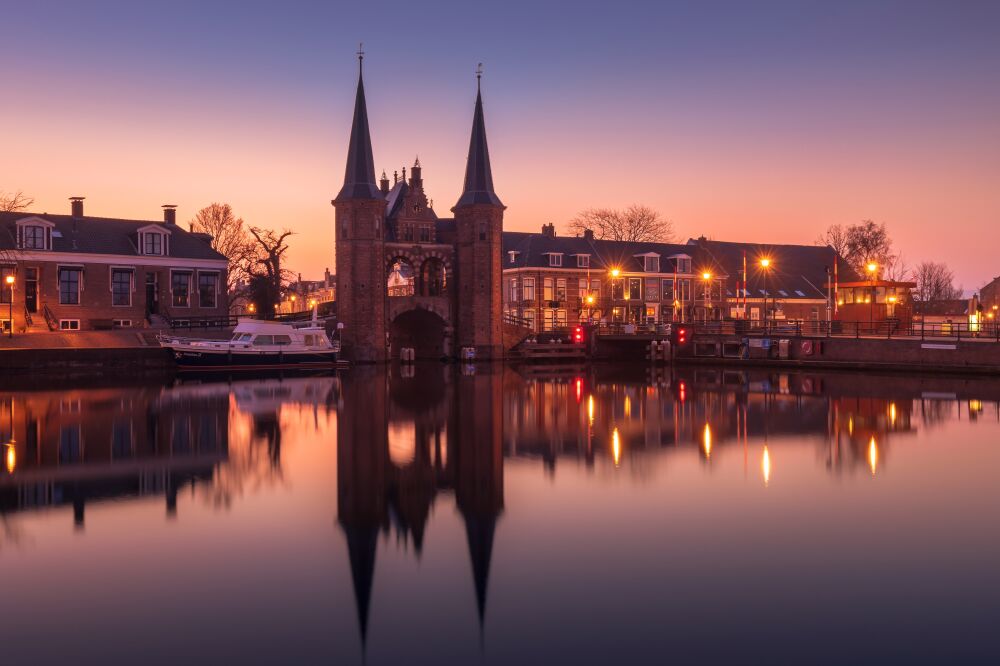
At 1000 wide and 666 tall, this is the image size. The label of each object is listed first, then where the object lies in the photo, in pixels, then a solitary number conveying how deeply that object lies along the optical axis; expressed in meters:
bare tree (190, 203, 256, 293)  72.38
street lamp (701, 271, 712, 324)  73.15
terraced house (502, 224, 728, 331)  67.50
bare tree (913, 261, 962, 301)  117.38
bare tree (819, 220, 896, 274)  86.50
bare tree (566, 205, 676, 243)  87.69
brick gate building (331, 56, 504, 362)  52.88
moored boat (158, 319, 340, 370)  44.28
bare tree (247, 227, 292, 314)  68.31
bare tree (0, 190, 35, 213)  39.56
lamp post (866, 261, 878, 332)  50.29
